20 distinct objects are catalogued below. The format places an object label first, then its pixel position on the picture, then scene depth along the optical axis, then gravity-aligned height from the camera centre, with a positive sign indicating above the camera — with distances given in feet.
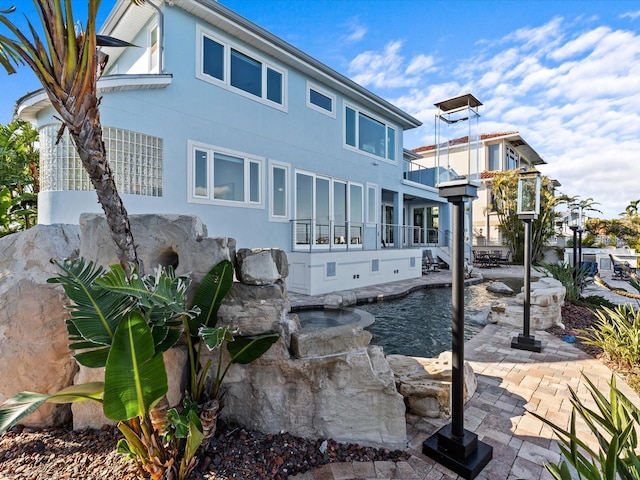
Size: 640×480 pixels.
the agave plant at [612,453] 5.60 -4.22
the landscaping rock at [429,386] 11.55 -5.69
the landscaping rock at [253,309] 10.19 -2.39
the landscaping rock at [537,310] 22.75 -5.40
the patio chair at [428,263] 58.49 -4.60
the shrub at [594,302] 28.50 -6.03
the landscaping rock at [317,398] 10.07 -5.30
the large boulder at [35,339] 10.05 -3.36
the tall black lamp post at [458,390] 8.98 -4.71
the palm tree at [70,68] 6.89 +3.93
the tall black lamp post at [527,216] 18.69 +1.45
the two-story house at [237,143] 24.93 +9.99
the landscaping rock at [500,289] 40.45 -6.64
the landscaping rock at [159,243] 10.28 -0.16
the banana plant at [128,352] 6.16 -2.56
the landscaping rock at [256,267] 10.85 -1.03
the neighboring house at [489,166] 86.58 +21.73
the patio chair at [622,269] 51.40 -5.09
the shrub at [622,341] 15.42 -5.40
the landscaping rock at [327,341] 10.43 -3.56
